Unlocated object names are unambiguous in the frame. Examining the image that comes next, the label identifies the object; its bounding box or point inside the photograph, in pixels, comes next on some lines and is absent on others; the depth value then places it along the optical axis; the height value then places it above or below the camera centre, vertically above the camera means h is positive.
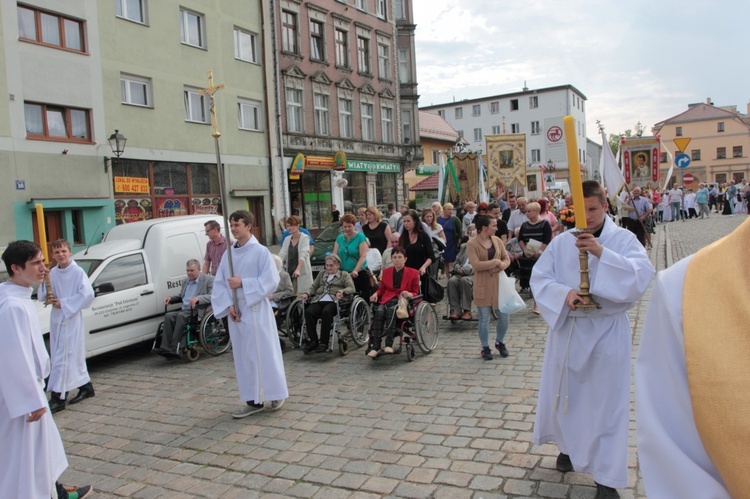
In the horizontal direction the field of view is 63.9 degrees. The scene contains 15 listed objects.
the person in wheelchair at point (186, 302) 8.37 -1.05
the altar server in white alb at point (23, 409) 3.61 -1.02
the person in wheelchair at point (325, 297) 8.42 -1.07
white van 8.16 -0.60
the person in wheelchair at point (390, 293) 7.76 -1.01
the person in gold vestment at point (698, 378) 1.18 -0.37
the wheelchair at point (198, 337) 8.52 -1.55
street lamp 18.55 +2.83
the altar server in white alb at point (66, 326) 6.65 -1.00
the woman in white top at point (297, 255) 9.95 -0.52
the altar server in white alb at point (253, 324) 6.01 -0.99
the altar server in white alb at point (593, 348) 3.75 -0.93
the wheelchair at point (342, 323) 8.42 -1.48
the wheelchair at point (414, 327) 7.79 -1.44
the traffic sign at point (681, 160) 18.41 +1.26
